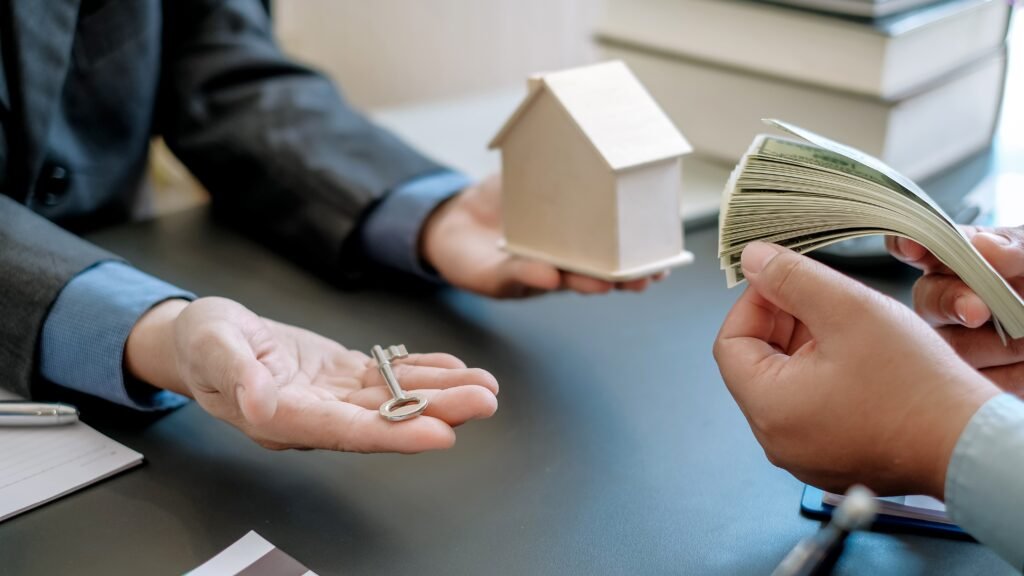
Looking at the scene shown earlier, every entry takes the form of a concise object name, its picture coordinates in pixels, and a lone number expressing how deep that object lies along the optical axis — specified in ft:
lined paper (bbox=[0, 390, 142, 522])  2.16
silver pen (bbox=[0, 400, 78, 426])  2.41
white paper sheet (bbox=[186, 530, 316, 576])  1.93
